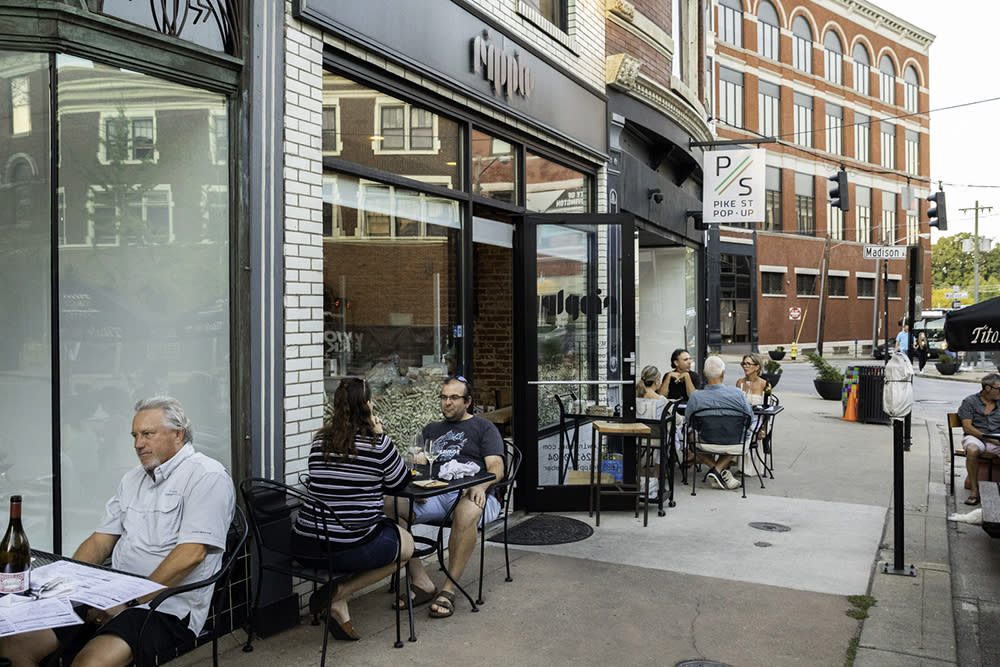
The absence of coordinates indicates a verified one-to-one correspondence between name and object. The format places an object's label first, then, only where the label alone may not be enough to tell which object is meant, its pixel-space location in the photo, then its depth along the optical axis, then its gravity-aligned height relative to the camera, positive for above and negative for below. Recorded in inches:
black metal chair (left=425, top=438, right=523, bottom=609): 203.6 -40.7
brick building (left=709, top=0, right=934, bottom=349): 1560.0 +381.0
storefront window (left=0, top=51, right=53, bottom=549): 158.2 +0.8
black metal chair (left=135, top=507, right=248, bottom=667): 125.6 -40.0
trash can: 573.6 -44.1
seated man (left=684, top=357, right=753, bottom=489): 343.0 -31.3
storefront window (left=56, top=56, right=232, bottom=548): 165.6 +13.6
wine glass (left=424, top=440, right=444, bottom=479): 211.8 -30.6
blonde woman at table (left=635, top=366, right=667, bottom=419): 345.1 -27.5
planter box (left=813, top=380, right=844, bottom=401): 734.5 -50.8
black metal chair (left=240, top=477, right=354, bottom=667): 170.2 -41.2
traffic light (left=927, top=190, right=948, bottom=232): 732.0 +101.1
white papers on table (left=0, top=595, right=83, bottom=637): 103.0 -35.0
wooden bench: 214.7 -47.3
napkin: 206.2 -34.2
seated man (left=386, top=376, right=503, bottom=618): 206.5 -41.5
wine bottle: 115.1 -29.4
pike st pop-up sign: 504.7 +88.2
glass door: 313.6 -4.6
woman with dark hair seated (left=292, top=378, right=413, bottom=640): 173.0 -31.7
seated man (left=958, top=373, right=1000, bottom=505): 330.6 -37.0
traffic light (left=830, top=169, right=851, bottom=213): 613.9 +102.1
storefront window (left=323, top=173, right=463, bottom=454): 228.1 +11.4
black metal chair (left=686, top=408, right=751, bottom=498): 343.0 -40.4
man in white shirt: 134.0 -32.0
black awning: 266.8 +0.9
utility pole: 1893.0 +221.2
